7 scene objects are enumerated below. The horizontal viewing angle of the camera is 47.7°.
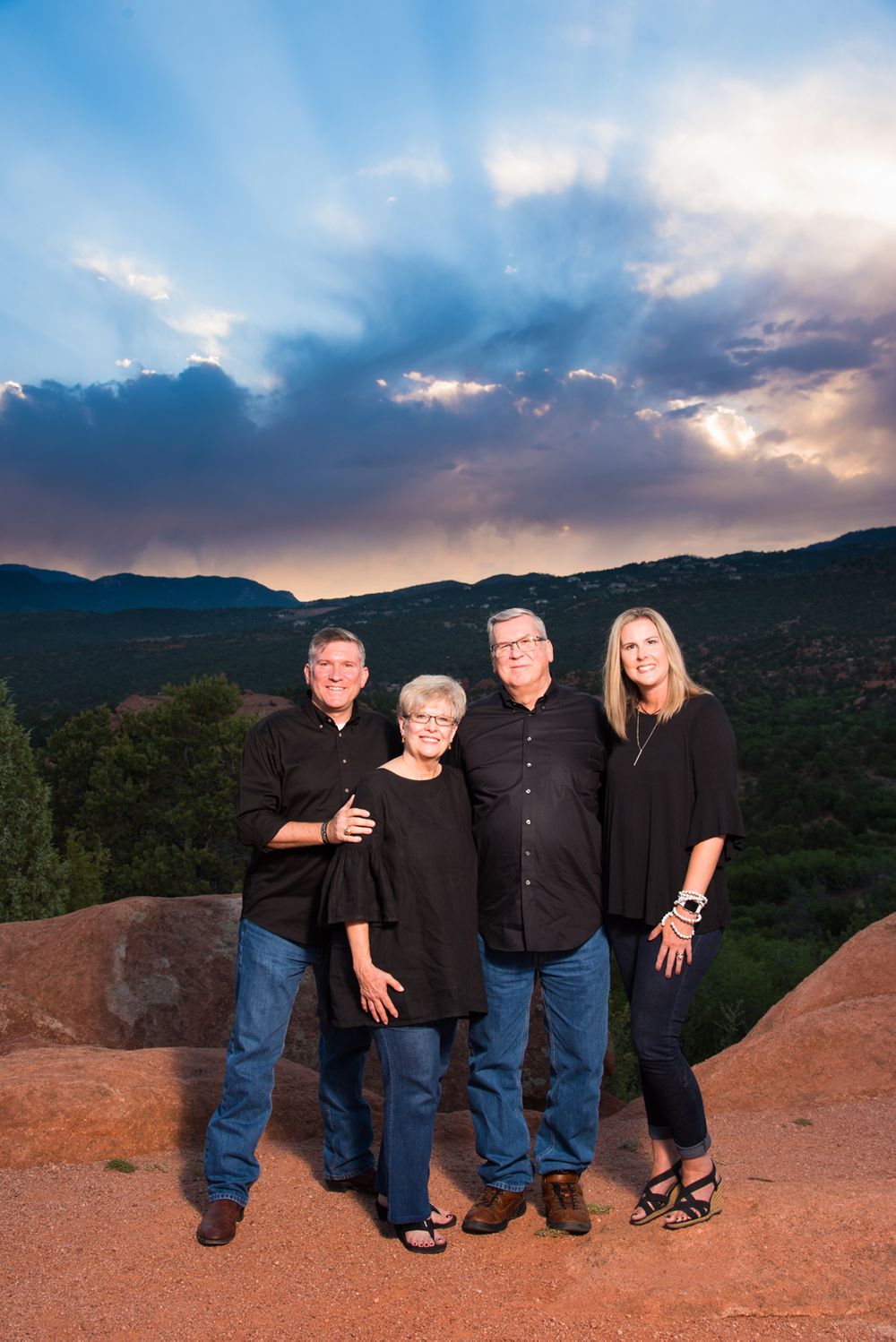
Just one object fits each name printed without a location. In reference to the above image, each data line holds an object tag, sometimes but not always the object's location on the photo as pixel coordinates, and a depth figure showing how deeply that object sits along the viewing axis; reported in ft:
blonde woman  13.05
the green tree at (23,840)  56.49
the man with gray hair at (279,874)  14.53
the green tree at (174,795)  80.48
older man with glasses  13.70
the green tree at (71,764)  87.66
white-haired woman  13.07
